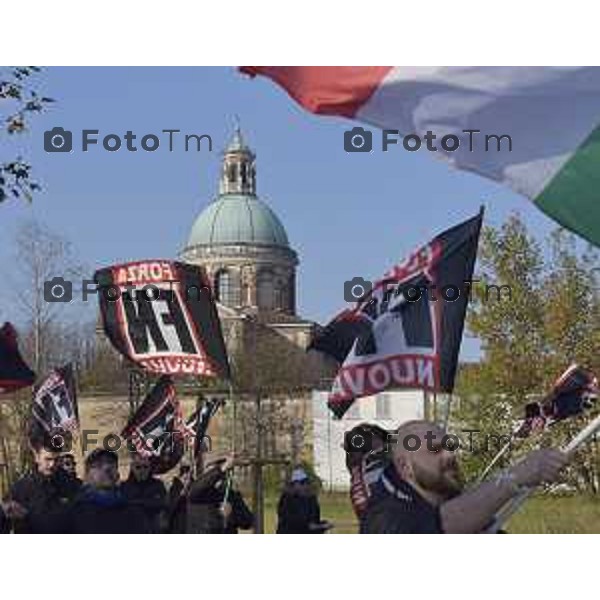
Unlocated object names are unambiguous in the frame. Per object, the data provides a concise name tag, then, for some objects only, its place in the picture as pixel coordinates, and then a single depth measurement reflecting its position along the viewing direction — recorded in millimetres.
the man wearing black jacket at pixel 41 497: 8883
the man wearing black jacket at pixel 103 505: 8695
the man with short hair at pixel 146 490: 9062
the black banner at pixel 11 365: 9258
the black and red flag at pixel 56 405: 9258
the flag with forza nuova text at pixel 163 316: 9148
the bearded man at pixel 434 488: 8000
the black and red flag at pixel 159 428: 9250
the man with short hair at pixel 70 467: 9094
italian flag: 8242
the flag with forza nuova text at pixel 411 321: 8836
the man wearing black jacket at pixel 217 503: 9180
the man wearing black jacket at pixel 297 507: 9125
